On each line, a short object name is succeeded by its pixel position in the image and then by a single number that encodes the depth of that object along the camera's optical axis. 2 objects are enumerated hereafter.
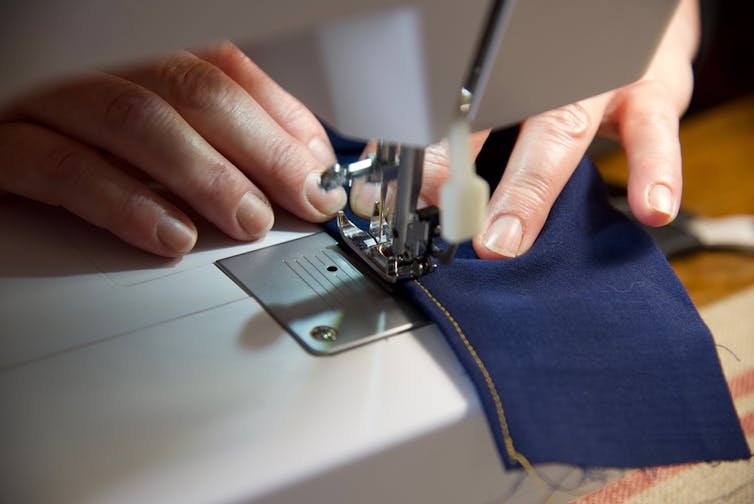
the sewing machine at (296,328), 0.32
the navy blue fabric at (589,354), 0.35
